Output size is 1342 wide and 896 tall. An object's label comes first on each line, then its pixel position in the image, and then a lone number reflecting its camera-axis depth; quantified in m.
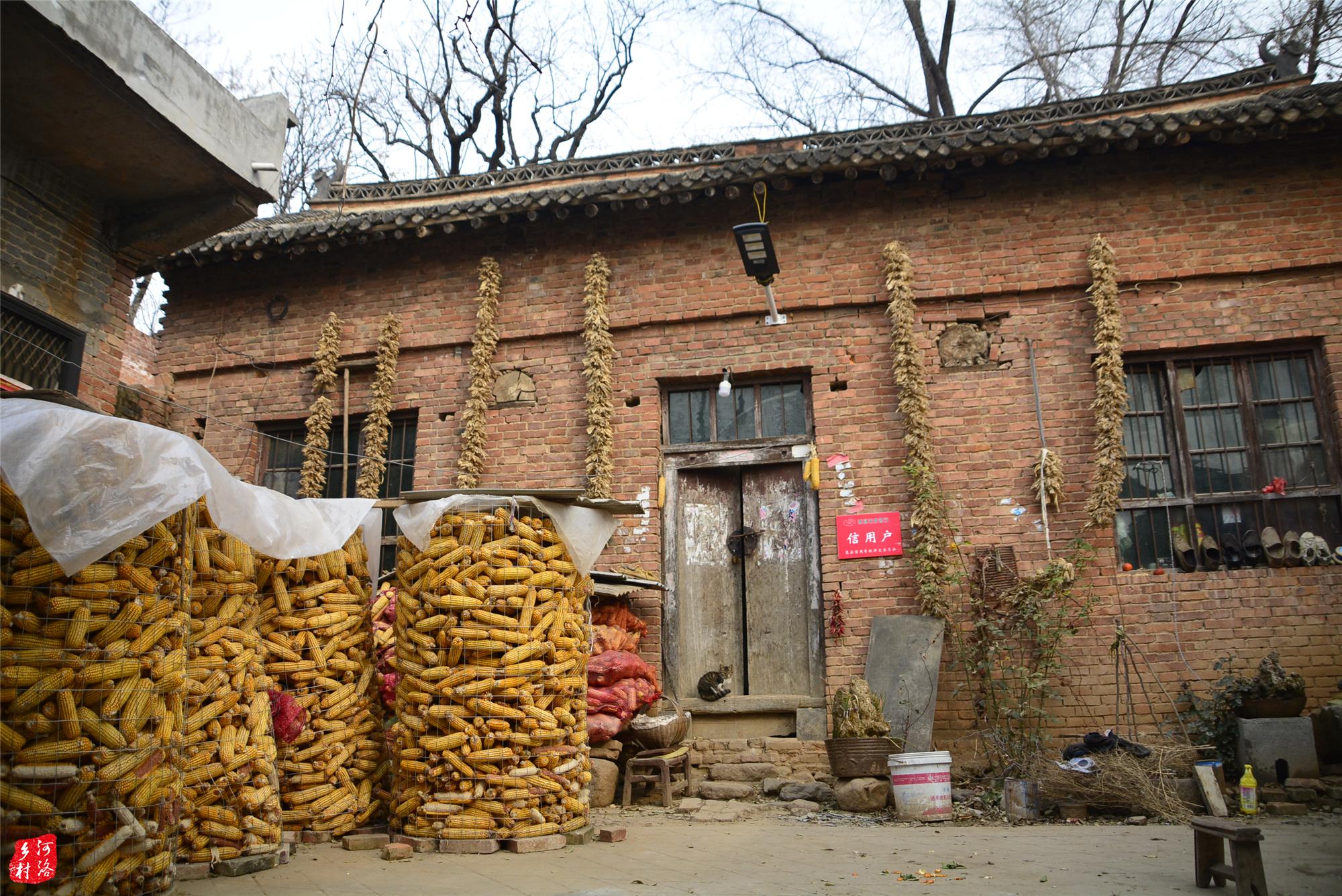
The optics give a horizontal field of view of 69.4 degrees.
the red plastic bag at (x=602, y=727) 7.27
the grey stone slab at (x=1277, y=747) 7.11
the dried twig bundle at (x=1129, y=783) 6.57
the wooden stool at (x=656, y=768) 7.44
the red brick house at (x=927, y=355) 8.30
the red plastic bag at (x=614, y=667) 7.62
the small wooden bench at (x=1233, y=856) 4.19
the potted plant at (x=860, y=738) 7.32
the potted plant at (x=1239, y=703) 7.26
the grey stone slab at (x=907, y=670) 7.82
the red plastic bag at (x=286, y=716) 5.56
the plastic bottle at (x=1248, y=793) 6.64
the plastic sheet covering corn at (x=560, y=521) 5.84
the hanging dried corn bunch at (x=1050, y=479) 8.38
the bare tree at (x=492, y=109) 20.11
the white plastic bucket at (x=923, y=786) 6.71
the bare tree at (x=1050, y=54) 17.52
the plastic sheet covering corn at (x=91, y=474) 4.04
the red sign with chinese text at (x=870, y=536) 8.62
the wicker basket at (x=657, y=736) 7.67
